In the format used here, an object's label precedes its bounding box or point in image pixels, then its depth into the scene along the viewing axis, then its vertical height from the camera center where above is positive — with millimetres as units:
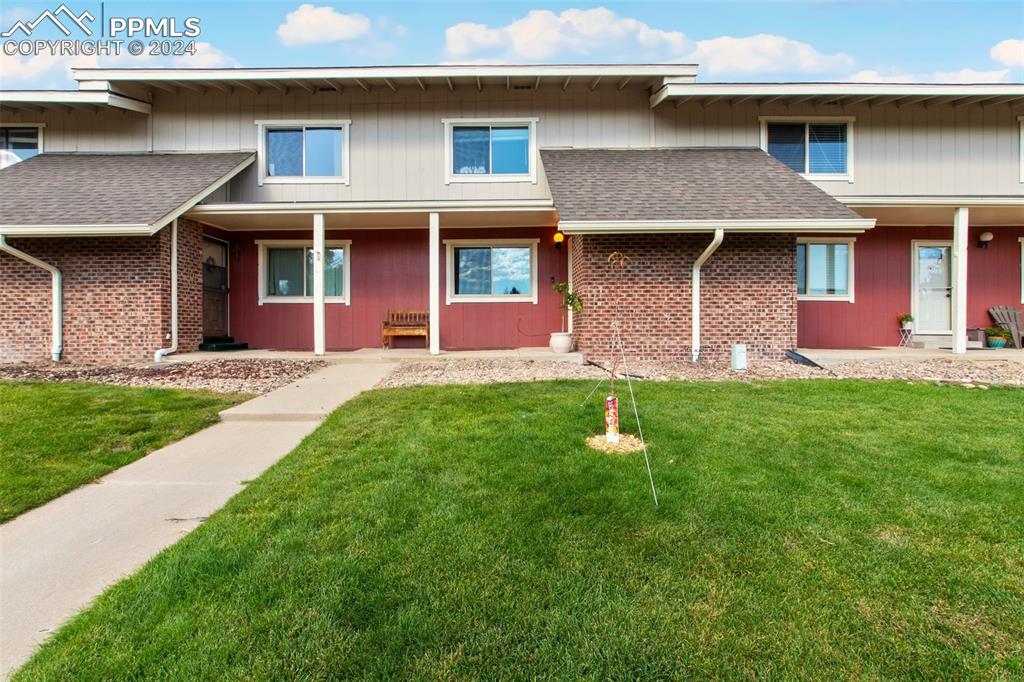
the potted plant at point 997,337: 10207 -73
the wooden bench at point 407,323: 10539 +220
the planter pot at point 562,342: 9219 -162
